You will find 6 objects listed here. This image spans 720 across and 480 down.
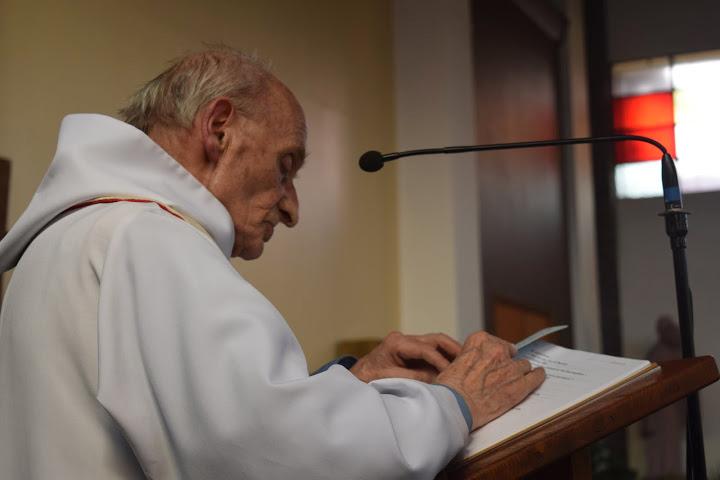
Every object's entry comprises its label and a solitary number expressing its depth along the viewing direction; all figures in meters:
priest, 1.45
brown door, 6.74
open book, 1.61
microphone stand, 2.13
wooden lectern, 1.52
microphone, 2.40
